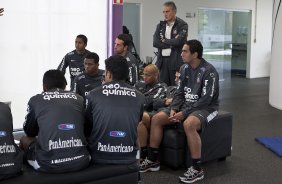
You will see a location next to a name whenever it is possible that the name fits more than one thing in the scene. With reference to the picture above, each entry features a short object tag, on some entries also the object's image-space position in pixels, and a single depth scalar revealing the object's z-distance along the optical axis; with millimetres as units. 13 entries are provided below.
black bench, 2582
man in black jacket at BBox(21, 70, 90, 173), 2604
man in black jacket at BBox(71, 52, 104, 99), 4250
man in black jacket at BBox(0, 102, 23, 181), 2496
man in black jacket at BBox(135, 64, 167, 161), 4324
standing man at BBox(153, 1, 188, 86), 4906
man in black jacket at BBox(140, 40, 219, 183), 3779
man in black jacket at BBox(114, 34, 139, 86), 4586
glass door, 11242
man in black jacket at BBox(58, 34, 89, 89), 4978
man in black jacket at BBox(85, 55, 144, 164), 2785
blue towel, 4730
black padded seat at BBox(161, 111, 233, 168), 3965
